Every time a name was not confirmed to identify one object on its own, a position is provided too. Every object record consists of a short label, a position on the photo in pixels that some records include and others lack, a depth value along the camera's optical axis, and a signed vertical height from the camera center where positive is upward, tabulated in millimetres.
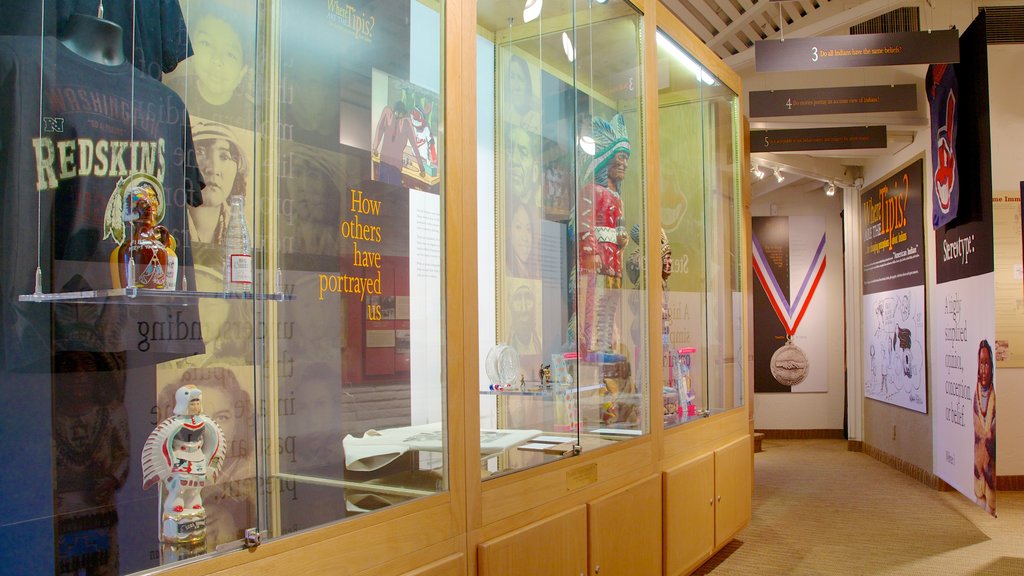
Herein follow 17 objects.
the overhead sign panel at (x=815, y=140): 6949 +1483
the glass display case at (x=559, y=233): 2758 +310
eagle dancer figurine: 1541 -291
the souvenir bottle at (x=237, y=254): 1695 +130
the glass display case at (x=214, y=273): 1424 +90
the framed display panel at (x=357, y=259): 1859 +141
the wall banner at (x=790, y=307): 10453 +38
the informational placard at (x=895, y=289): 7414 +199
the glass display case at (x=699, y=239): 3910 +394
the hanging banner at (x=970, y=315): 5273 -55
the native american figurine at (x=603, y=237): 3182 +313
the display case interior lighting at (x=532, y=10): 3026 +1152
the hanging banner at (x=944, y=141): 5723 +1254
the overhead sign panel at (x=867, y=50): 5062 +1659
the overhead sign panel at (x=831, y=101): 6172 +1622
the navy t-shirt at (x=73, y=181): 1397 +250
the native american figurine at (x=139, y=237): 1524 +153
